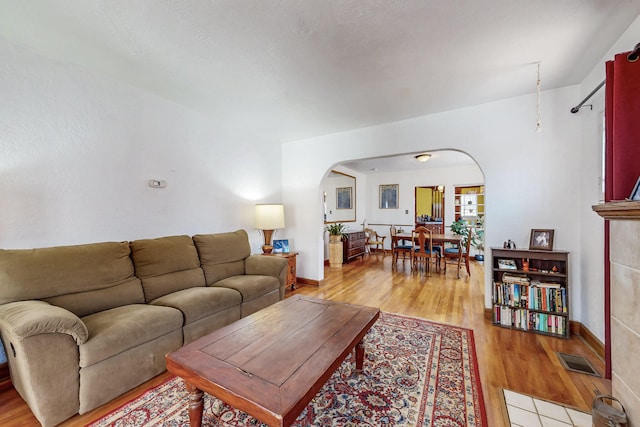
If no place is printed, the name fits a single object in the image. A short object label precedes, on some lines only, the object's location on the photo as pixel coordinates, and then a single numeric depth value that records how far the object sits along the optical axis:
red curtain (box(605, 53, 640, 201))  1.42
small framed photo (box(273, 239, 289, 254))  4.06
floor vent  1.90
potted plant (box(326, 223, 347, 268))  5.69
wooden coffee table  1.06
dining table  4.75
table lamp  3.73
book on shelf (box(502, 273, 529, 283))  2.62
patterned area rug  1.45
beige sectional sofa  1.40
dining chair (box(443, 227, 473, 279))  4.71
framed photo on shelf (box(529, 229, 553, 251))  2.59
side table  3.89
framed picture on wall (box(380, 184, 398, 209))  7.64
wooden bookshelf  2.47
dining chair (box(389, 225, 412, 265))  5.25
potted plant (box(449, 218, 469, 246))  5.31
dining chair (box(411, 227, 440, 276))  4.78
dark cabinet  6.06
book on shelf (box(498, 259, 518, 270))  2.70
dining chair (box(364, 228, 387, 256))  6.88
